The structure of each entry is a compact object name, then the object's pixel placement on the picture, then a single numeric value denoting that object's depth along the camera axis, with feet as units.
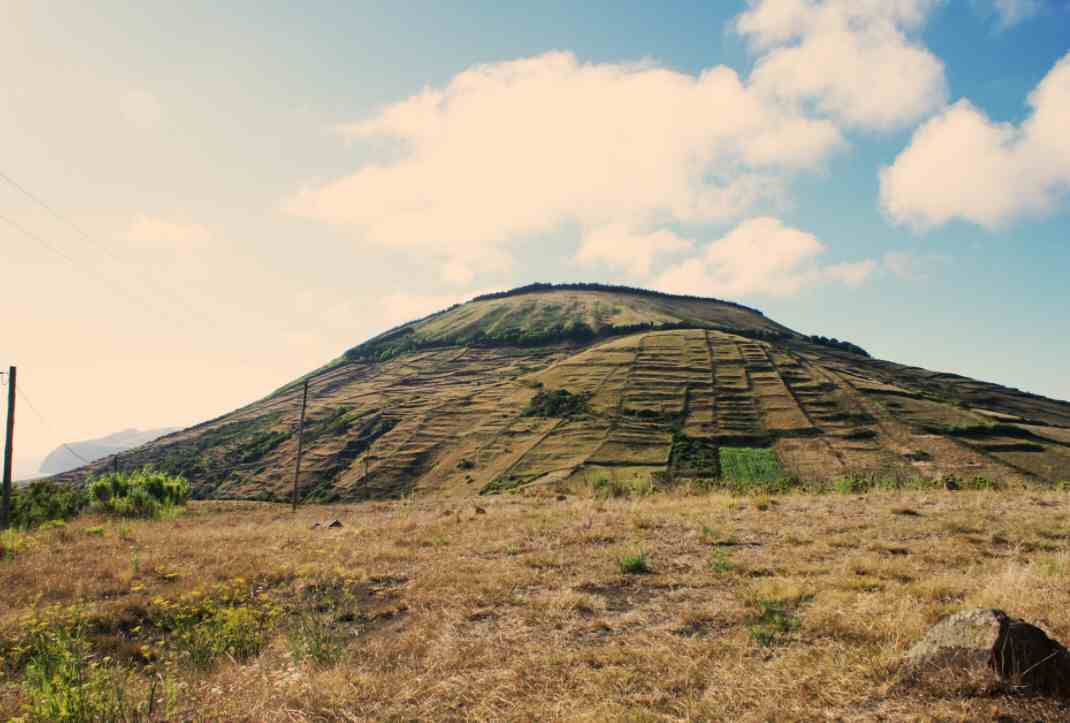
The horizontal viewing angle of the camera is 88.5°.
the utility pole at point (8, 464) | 101.40
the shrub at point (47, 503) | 112.55
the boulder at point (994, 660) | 17.12
